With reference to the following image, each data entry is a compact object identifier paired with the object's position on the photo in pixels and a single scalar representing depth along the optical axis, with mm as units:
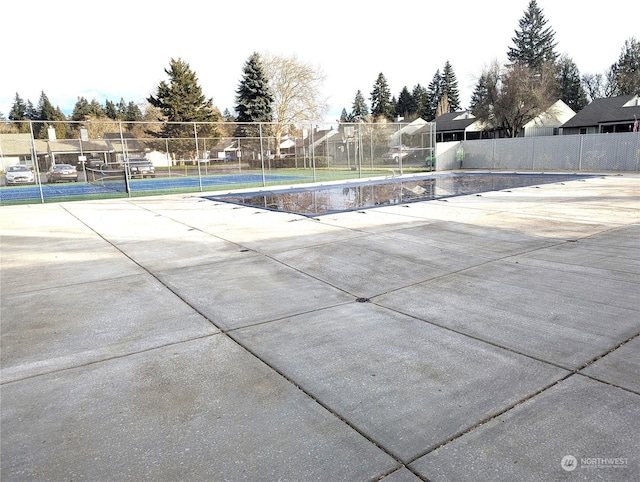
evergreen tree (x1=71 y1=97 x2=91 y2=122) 71412
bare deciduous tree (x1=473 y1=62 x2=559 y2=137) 33938
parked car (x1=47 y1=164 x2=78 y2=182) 24984
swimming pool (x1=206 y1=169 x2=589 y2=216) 11656
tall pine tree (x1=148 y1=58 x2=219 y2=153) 39000
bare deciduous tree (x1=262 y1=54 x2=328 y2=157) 40094
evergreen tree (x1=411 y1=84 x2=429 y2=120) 74250
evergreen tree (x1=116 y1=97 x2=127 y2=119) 76500
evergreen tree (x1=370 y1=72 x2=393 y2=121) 74438
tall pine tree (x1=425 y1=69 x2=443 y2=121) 75625
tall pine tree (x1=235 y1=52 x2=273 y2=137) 38656
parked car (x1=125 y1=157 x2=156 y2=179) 25941
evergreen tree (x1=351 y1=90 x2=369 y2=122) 90538
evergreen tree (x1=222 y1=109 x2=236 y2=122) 86506
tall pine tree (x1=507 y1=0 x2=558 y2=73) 56938
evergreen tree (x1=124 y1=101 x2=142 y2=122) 70800
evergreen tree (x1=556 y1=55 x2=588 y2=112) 55688
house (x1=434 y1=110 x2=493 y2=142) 47031
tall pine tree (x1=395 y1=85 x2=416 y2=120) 77869
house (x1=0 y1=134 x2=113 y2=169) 25625
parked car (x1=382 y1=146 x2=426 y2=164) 25247
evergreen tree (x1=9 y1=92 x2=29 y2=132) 84438
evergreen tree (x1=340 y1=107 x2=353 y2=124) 88688
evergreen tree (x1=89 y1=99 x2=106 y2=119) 72625
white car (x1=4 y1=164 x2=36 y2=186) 23656
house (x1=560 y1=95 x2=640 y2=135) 35344
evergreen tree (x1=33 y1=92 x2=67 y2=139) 78238
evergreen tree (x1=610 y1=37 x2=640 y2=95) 47812
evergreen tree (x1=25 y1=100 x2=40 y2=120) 87062
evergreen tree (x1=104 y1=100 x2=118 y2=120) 75250
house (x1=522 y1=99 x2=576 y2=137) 40625
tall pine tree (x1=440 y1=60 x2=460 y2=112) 74788
